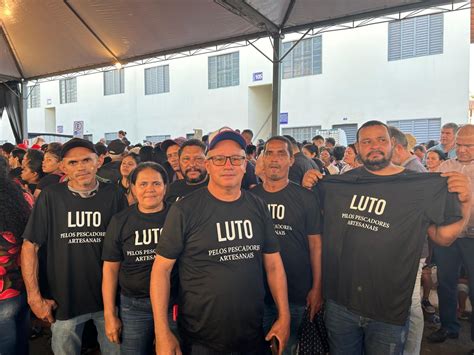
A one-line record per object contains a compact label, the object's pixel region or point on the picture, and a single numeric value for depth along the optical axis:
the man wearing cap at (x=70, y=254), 2.34
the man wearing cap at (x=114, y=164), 4.51
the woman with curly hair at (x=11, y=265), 2.24
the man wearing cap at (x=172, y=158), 4.45
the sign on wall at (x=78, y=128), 11.75
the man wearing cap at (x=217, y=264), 1.93
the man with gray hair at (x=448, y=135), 5.27
